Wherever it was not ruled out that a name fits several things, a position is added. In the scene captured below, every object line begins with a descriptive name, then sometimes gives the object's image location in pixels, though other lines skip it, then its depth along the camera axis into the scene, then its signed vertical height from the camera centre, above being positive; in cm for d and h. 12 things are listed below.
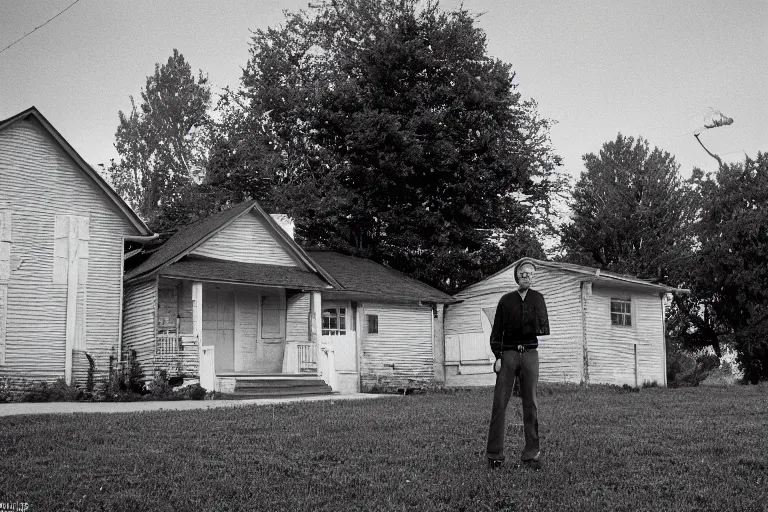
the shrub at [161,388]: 2183 -82
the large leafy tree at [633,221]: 4388 +638
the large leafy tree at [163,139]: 4897 +1184
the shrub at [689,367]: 3612 -80
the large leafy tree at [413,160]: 3425 +739
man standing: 917 -5
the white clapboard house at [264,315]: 2319 +109
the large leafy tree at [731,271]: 3628 +322
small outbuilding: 2867 +73
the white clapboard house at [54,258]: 2250 +242
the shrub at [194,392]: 2164 -91
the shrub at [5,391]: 2159 -87
